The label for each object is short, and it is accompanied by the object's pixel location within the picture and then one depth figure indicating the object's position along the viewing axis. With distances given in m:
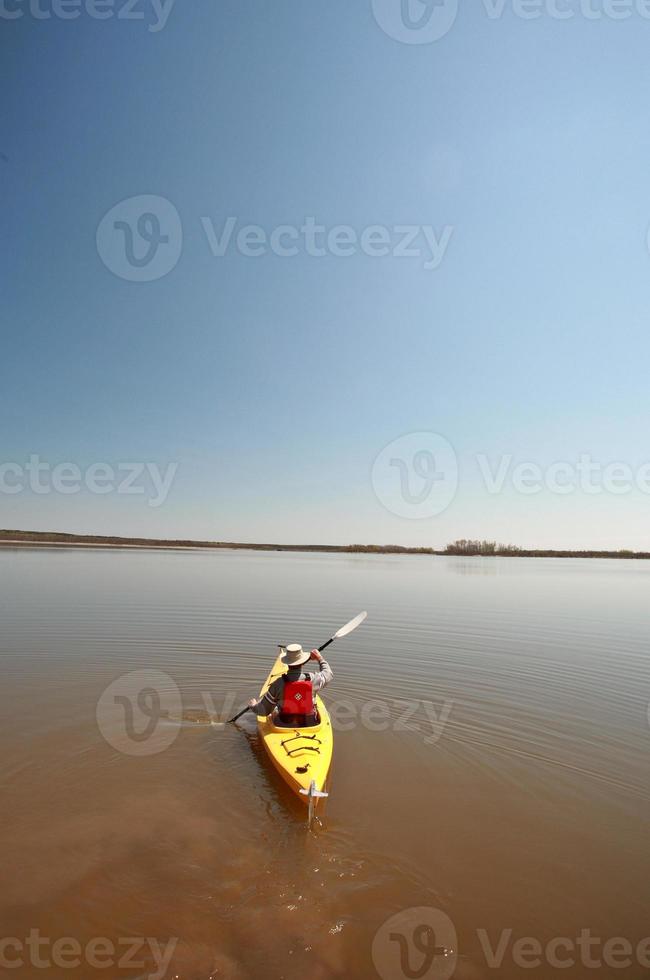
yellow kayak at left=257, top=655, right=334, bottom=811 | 6.14
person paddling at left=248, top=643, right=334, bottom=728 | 7.58
